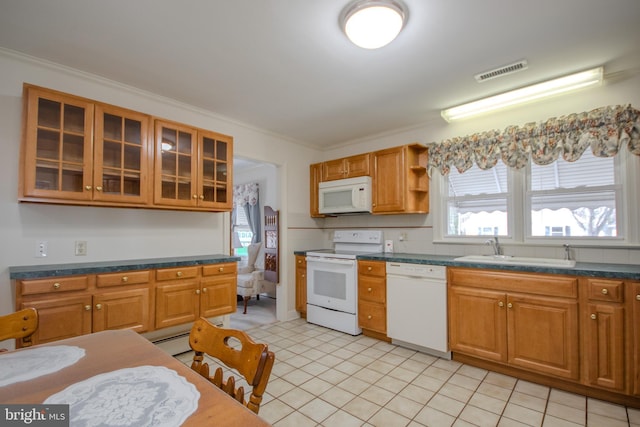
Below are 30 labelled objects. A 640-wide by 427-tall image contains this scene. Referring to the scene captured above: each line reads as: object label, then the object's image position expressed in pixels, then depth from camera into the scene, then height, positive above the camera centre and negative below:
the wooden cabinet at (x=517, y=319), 2.29 -0.79
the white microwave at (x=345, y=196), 3.81 +0.34
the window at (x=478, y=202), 3.20 +0.22
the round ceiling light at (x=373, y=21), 1.75 +1.19
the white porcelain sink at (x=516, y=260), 2.56 -0.35
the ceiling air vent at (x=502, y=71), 2.40 +1.22
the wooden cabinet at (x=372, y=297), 3.34 -0.84
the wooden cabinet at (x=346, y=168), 3.90 +0.72
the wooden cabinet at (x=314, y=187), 4.43 +0.51
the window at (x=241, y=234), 6.59 -0.26
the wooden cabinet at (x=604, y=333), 2.10 -0.78
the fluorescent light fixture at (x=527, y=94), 2.45 +1.13
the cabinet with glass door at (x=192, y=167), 2.78 +0.53
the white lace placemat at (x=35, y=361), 0.89 -0.44
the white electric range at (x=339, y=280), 3.59 -0.71
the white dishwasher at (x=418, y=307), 2.90 -0.84
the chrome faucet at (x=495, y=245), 3.04 -0.23
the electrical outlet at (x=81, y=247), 2.53 -0.20
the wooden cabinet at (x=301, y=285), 4.16 -0.86
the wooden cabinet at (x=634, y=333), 2.04 -0.74
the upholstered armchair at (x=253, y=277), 4.69 -0.85
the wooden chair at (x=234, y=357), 0.86 -0.43
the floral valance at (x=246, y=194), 6.07 +0.57
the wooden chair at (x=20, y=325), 1.19 -0.41
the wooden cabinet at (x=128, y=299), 2.09 -0.60
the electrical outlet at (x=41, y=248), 2.36 -0.20
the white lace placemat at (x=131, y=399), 0.69 -0.44
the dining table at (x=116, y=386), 0.71 -0.44
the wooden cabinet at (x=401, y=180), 3.53 +0.49
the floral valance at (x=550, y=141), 2.47 +0.74
